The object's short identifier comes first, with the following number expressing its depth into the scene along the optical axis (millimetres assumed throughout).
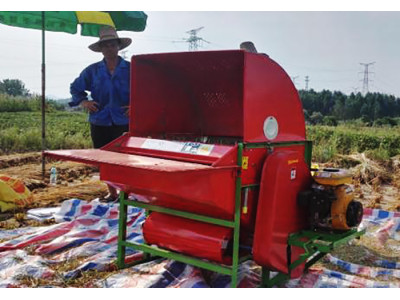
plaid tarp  3467
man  5262
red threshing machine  2963
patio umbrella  6914
